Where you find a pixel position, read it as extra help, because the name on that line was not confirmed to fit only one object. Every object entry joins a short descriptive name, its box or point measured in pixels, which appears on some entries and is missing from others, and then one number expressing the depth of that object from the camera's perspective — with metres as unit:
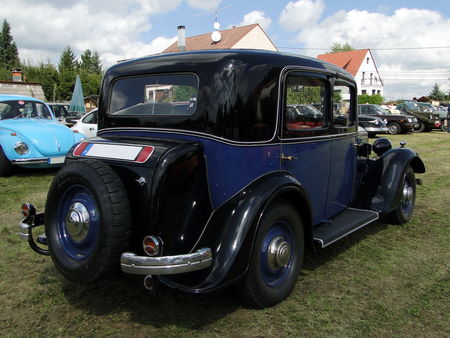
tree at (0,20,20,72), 64.31
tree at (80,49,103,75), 65.44
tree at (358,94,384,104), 36.81
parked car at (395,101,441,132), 20.09
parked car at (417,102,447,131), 20.74
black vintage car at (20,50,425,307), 2.50
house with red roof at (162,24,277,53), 31.45
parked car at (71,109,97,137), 10.45
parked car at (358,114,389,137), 17.42
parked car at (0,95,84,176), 7.29
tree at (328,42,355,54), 76.19
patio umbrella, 18.62
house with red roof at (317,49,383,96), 49.03
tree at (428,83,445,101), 55.97
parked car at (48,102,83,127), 14.94
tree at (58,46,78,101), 34.59
